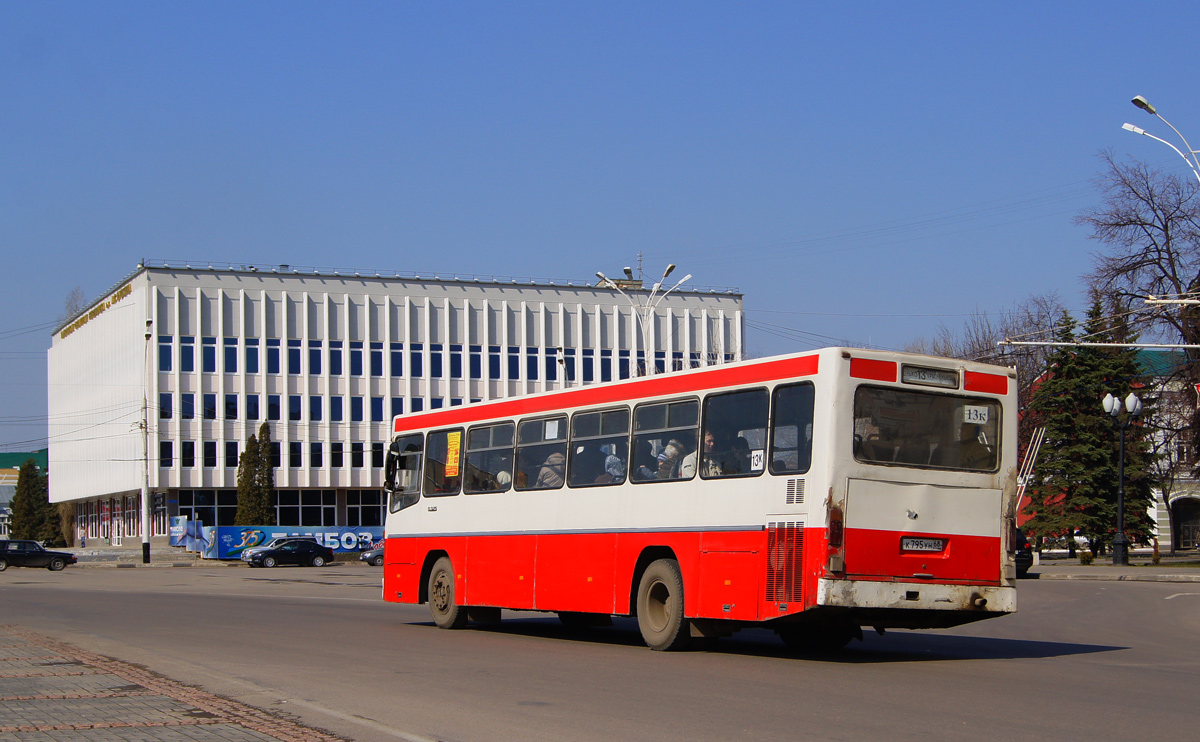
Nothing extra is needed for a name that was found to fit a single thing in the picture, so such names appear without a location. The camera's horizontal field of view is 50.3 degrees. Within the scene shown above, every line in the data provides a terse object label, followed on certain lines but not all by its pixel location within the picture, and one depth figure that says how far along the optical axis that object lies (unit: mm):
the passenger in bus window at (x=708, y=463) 13766
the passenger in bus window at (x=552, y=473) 16250
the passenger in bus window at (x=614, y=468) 15156
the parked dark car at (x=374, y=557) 57678
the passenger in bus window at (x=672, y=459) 14297
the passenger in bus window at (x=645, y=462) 14688
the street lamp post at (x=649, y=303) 43000
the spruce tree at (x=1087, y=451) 48938
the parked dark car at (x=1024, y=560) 35844
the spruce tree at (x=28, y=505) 104375
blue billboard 64875
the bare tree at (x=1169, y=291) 45625
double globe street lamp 39312
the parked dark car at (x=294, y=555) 56406
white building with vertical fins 75750
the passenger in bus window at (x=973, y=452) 13258
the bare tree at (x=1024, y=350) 58906
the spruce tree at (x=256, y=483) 73500
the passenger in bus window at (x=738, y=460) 13375
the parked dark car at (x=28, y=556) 54906
